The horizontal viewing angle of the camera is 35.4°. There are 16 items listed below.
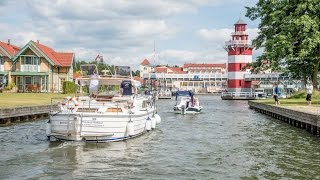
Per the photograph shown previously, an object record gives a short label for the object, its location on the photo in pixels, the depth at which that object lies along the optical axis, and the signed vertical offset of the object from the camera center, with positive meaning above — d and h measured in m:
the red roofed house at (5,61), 74.44 +4.01
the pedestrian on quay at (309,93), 42.78 -0.44
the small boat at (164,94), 119.03 -1.52
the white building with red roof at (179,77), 145.00 +3.28
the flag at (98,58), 31.19 +1.82
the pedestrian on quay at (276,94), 50.56 -0.63
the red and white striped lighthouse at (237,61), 115.06 +6.21
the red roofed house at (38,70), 75.88 +2.83
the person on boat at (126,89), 32.16 -0.08
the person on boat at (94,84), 30.89 +0.23
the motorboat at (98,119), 24.42 -1.56
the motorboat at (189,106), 50.34 -1.90
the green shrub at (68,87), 71.94 +0.10
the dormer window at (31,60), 76.62 +4.23
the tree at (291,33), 47.31 +5.46
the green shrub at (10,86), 71.79 +0.24
